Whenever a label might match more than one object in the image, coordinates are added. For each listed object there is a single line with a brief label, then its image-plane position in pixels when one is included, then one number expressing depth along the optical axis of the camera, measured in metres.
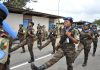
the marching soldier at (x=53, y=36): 5.53
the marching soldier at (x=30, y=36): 3.99
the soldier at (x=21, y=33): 5.47
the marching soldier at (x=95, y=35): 4.89
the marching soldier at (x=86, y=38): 3.80
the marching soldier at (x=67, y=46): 2.76
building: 9.07
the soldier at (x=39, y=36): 7.20
